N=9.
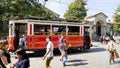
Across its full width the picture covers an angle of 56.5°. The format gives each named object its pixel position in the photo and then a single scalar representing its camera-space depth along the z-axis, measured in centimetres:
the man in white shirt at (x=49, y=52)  454
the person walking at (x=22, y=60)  242
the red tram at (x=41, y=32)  753
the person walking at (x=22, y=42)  736
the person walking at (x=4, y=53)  295
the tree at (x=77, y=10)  1947
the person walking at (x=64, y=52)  581
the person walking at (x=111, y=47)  612
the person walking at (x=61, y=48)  587
